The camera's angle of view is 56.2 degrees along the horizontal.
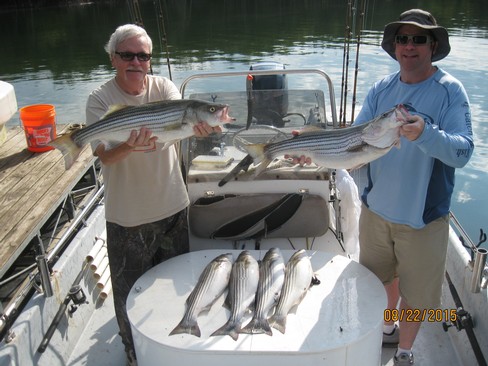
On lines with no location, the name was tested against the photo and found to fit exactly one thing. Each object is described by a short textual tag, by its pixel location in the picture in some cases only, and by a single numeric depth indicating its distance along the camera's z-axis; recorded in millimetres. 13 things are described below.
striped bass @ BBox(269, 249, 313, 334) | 2639
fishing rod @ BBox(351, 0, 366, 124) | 4440
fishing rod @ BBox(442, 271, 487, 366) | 3294
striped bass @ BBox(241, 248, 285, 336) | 2576
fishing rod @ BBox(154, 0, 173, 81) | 4772
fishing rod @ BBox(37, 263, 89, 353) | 3457
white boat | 2520
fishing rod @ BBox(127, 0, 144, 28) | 4164
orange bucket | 5582
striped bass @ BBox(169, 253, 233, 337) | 2602
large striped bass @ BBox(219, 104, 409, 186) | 2600
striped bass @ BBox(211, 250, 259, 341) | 2578
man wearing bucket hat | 2666
